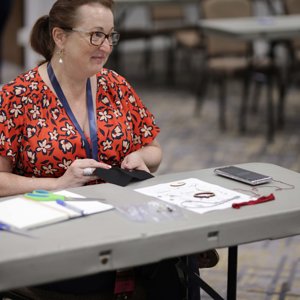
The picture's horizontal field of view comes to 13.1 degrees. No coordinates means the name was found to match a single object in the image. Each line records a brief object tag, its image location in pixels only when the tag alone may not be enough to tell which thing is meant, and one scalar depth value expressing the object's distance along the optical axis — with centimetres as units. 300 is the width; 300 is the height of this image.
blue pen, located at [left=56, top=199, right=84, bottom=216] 380
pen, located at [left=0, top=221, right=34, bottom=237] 352
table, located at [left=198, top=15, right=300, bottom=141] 1062
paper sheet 396
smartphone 441
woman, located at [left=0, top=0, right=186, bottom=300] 471
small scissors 400
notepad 365
